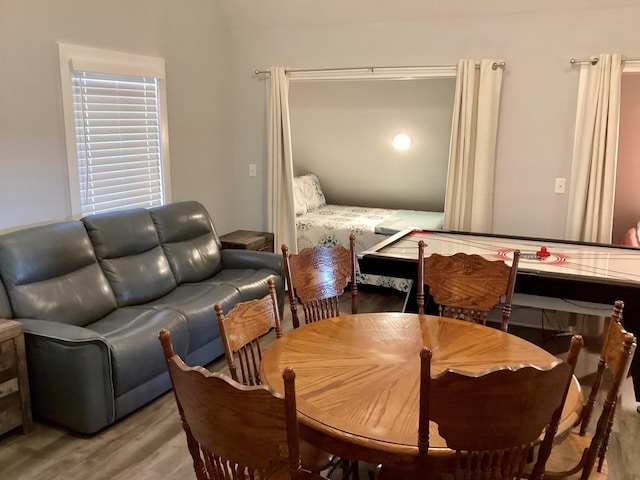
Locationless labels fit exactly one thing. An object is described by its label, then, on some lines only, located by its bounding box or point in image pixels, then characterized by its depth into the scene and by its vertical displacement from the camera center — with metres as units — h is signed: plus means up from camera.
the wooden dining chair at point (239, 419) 1.26 -0.63
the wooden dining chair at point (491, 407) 1.29 -0.60
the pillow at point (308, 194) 5.80 -0.48
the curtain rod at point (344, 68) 4.07 +0.66
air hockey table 2.77 -0.63
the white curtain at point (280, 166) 4.77 -0.15
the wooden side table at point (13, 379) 2.61 -1.11
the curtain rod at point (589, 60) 3.76 +0.63
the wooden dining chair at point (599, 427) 1.56 -0.84
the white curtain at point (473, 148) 4.12 +0.02
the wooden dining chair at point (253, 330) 1.87 -0.68
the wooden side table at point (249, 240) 4.67 -0.79
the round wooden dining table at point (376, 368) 1.51 -0.75
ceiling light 5.92 +0.10
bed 5.03 -0.69
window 3.60 +0.13
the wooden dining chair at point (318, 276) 2.66 -0.62
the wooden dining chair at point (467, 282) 2.56 -0.62
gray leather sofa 2.69 -0.91
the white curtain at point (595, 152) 3.80 +0.00
